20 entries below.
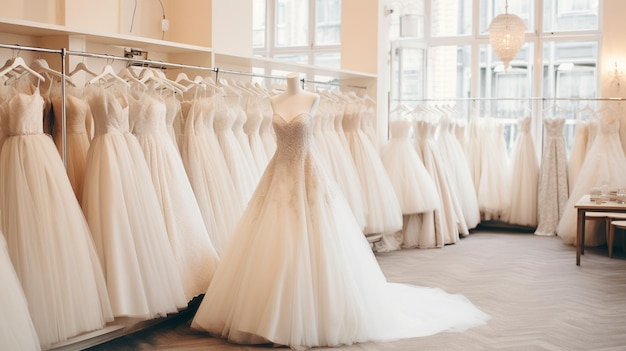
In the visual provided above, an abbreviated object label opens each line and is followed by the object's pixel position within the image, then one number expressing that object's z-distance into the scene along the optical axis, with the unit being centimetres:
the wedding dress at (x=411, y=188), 771
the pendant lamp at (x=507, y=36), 856
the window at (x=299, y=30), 1141
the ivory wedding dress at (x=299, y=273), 405
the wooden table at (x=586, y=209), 653
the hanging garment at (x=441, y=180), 812
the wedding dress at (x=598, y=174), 789
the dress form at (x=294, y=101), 455
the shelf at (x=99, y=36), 385
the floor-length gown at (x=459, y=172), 873
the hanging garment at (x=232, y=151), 511
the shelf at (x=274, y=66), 585
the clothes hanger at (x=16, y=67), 379
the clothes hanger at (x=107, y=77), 423
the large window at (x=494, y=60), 925
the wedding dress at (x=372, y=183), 709
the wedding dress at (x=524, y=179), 897
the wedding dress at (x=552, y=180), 872
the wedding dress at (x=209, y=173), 483
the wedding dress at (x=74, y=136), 412
